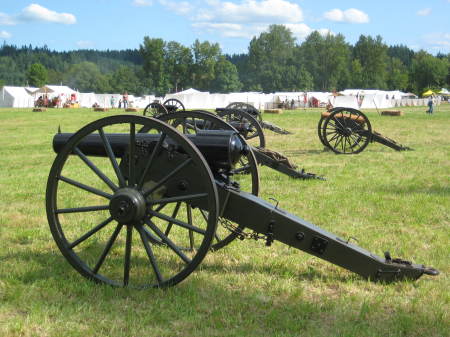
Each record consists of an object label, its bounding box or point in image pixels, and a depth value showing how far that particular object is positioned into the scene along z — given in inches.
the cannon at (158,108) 788.3
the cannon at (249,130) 186.7
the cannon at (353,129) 507.5
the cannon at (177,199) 148.9
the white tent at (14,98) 2266.2
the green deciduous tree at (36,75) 4761.3
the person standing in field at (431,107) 1505.9
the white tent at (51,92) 2346.2
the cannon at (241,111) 513.5
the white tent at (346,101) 1879.9
